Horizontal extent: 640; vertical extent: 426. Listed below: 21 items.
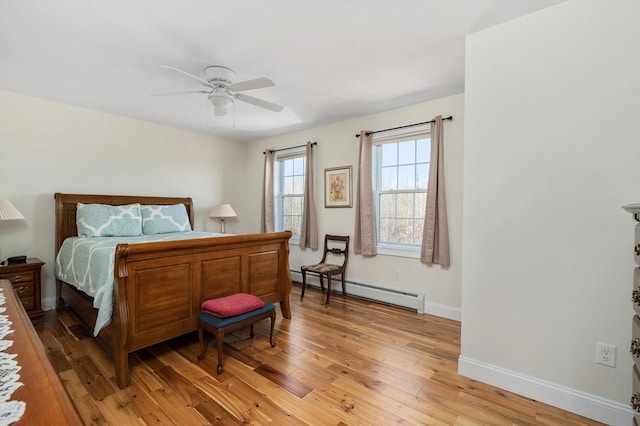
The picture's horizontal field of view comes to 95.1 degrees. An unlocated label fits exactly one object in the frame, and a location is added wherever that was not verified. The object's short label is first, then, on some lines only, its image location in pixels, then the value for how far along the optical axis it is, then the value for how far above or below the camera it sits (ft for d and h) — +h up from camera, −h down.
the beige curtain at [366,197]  12.32 +0.48
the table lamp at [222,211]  15.39 -0.17
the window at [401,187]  11.57 +0.88
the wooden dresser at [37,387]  2.03 -1.46
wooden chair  12.06 -2.52
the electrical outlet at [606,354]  5.38 -2.69
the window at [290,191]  15.88 +0.95
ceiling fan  8.13 +3.42
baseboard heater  11.15 -3.54
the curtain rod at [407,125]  10.42 +3.25
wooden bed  6.59 -2.08
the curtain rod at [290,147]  14.51 +3.22
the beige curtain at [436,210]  10.49 -0.04
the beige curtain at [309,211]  14.35 -0.13
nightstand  9.46 -2.52
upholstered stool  7.08 -2.77
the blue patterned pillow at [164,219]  12.42 -0.51
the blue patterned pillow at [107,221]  10.85 -0.52
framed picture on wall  13.35 +1.01
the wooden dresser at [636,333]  3.93 -1.72
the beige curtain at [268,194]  16.10 +0.77
